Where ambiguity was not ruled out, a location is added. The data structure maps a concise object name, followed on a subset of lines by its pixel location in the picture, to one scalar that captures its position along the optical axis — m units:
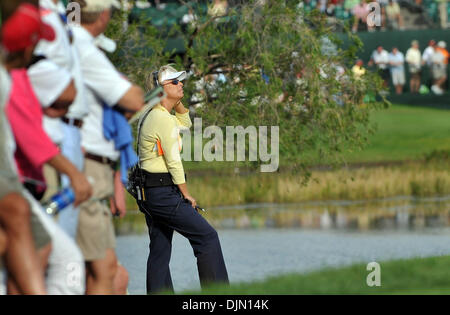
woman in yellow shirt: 18.09
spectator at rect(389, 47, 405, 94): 72.62
